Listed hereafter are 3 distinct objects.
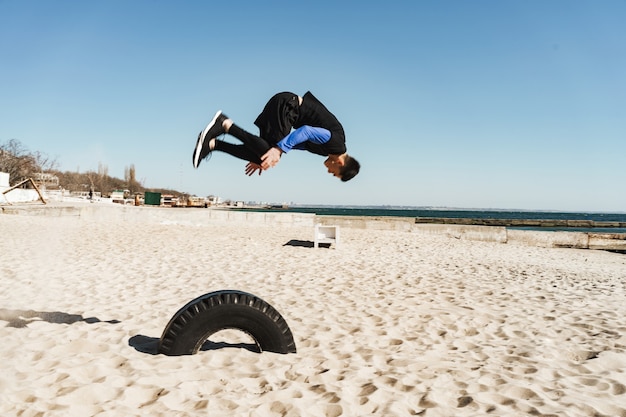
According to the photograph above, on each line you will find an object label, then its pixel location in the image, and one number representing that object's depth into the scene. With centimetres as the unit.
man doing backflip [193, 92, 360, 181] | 277
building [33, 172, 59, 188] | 4701
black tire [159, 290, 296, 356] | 413
